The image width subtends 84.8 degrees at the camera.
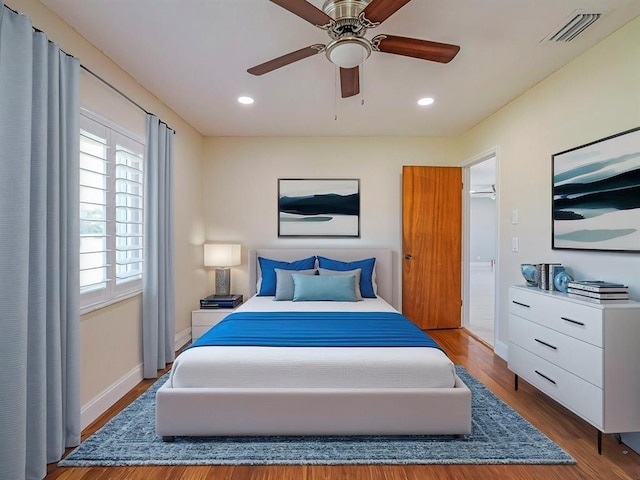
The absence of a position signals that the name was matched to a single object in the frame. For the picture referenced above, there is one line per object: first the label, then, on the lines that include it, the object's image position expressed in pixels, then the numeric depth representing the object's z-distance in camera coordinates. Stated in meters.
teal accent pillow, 3.56
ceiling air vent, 2.06
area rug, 1.93
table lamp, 4.27
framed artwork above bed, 4.57
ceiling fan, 1.65
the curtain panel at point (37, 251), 1.63
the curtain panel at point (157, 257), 3.08
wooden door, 4.51
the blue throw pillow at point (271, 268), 3.95
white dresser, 1.96
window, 2.37
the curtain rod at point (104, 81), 1.75
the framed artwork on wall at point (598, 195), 2.15
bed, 2.04
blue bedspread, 2.29
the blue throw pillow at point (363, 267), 3.93
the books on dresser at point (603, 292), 2.06
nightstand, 4.09
